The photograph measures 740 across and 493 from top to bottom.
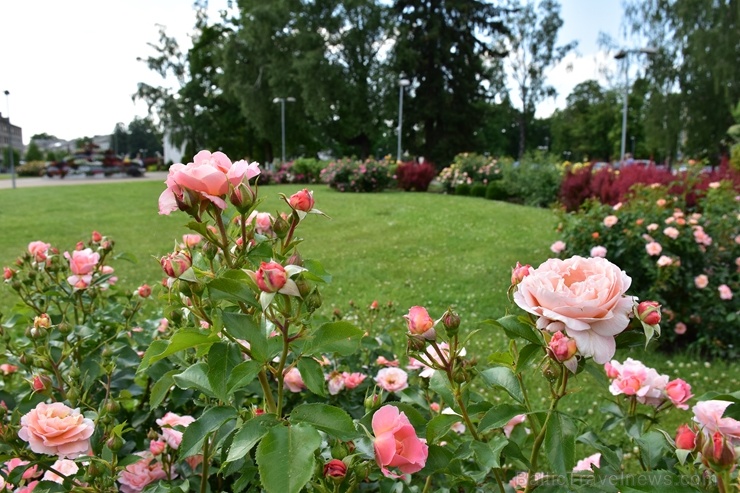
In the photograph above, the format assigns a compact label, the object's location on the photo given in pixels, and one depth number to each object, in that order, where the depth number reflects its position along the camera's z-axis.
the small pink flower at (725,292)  3.26
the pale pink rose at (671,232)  3.38
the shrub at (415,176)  15.50
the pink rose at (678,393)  1.14
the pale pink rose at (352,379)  1.50
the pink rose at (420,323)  0.80
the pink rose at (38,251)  1.71
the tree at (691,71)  16.75
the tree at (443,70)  25.06
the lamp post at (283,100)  22.60
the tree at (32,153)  44.88
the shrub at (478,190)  13.99
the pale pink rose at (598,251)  3.25
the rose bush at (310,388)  0.67
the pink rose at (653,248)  3.39
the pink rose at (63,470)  1.03
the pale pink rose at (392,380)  1.40
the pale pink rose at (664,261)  3.27
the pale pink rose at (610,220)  3.68
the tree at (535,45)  26.92
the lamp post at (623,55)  12.91
